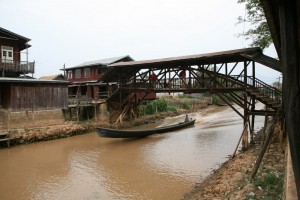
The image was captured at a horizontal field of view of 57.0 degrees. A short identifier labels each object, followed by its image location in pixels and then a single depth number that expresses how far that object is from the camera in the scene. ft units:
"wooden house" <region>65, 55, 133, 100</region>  107.14
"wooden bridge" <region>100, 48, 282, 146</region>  50.55
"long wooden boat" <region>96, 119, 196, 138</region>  61.41
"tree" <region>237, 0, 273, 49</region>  52.65
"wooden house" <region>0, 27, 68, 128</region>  67.15
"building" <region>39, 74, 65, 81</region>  117.60
